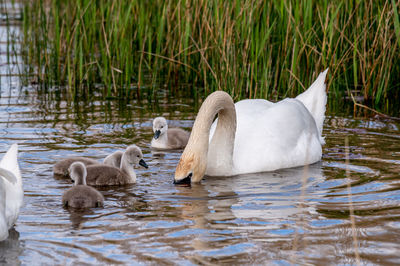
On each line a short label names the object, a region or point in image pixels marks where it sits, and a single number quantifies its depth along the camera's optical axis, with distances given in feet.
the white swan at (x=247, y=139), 45.75
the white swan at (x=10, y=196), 32.50
